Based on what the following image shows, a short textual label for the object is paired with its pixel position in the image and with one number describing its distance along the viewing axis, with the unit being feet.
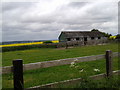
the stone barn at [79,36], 115.33
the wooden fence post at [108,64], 12.32
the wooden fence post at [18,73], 8.87
